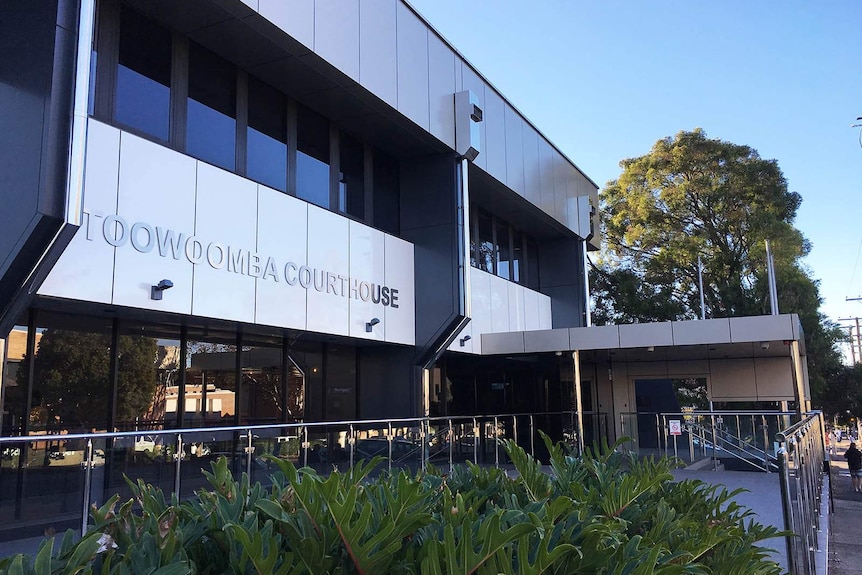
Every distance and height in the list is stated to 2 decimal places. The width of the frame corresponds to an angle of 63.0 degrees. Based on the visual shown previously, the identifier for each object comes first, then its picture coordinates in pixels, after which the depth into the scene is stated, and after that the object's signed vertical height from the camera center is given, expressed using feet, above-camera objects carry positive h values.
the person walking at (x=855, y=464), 68.23 -7.21
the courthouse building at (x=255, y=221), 24.99 +8.61
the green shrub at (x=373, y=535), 6.35 -1.39
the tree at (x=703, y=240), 101.76 +23.44
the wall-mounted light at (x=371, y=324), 42.75 +4.53
